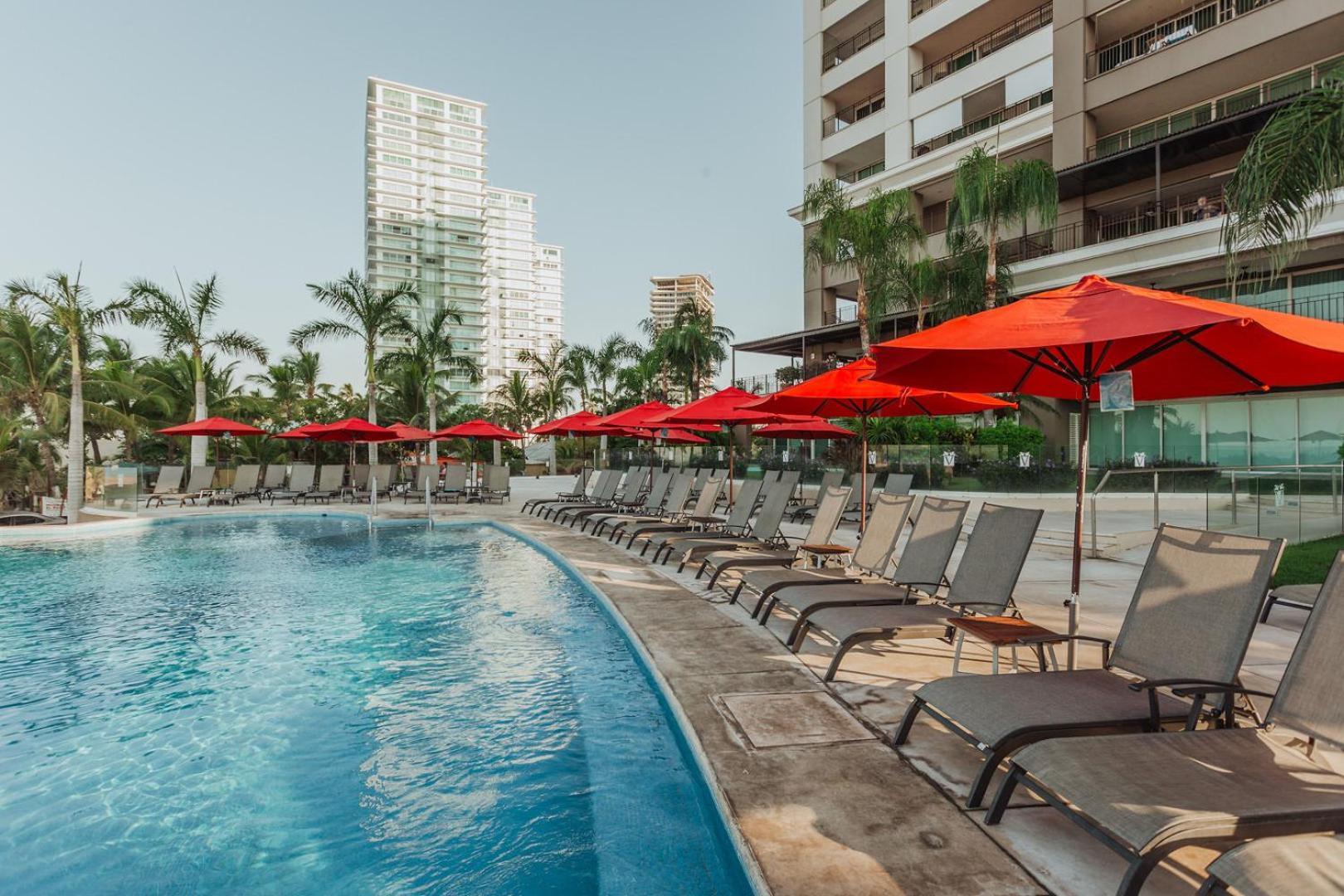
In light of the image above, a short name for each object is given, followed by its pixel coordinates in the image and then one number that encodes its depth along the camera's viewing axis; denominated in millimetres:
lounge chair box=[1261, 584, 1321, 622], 4770
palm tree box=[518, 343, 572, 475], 41616
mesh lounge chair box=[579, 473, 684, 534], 12956
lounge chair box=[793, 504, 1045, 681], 4410
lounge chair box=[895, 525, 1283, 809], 2777
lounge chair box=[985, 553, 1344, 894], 1997
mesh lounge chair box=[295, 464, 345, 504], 21359
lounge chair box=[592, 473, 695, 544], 11875
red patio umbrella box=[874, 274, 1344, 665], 3275
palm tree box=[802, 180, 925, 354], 19641
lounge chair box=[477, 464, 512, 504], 20578
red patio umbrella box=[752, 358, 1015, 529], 7922
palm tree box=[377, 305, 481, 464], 28266
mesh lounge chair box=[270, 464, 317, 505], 21234
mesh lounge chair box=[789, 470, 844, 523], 13336
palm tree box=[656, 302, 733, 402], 32406
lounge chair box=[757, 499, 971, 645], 5125
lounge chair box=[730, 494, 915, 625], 5898
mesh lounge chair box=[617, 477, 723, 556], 10602
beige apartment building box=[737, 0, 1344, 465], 18312
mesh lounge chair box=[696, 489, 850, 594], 7094
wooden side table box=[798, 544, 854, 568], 7082
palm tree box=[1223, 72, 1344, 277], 5938
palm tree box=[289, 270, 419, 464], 25078
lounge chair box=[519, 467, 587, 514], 17925
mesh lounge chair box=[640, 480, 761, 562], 9362
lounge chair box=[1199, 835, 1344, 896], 1691
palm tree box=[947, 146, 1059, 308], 18406
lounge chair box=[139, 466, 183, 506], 20188
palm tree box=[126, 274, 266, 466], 22406
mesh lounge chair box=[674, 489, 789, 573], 8578
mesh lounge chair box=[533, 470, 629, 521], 16047
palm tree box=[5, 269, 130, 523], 17203
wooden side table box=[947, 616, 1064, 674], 3611
